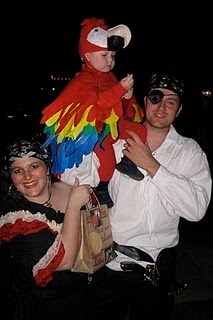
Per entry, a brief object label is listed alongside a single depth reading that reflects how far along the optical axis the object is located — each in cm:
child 228
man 231
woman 210
